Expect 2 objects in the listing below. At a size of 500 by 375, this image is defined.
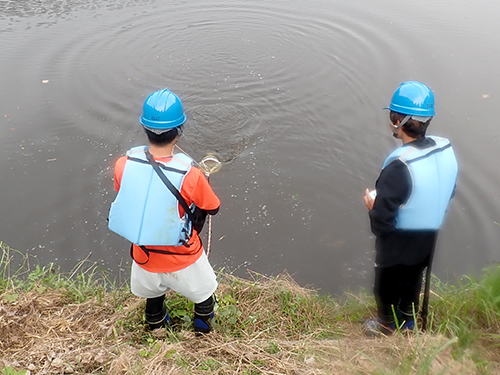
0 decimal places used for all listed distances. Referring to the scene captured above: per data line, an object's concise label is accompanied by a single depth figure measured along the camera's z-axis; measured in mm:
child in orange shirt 2279
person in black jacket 2311
